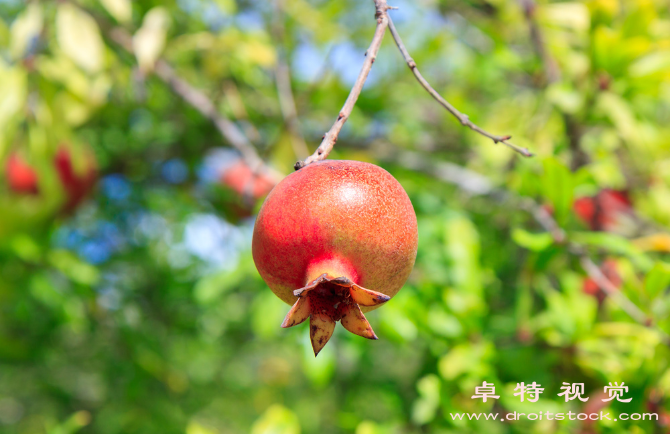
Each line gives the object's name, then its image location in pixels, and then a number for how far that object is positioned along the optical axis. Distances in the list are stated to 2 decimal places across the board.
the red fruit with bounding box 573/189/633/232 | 1.64
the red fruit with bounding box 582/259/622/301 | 1.56
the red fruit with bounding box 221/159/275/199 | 2.12
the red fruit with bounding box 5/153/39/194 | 2.08
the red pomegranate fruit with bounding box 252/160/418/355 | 0.50
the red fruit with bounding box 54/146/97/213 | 1.95
